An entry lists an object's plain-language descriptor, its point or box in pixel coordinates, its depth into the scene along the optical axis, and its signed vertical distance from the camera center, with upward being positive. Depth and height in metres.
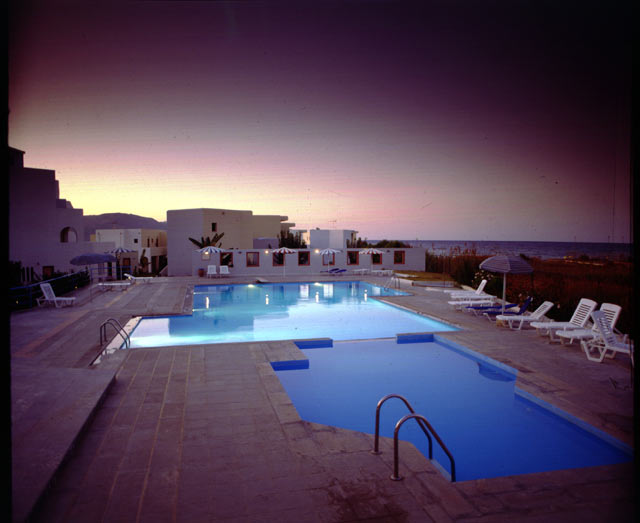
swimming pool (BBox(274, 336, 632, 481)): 4.42 -2.24
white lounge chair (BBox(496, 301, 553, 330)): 8.93 -1.44
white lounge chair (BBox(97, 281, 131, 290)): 15.55 -1.30
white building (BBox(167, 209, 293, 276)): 31.84 +2.10
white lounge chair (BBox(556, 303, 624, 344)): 6.99 -1.21
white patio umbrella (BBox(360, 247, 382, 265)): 24.58 +0.26
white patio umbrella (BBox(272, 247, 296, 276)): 21.53 +0.15
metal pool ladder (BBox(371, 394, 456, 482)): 3.18 -1.68
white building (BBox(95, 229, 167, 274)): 37.06 +1.06
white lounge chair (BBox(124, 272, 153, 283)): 18.10 -1.21
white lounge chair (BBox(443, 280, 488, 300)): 12.48 -1.23
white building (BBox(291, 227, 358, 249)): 35.31 +1.54
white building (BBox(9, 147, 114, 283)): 19.44 +1.38
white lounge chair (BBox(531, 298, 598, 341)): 7.82 -1.34
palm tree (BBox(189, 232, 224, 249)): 27.77 +0.86
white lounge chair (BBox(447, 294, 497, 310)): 11.34 -1.36
